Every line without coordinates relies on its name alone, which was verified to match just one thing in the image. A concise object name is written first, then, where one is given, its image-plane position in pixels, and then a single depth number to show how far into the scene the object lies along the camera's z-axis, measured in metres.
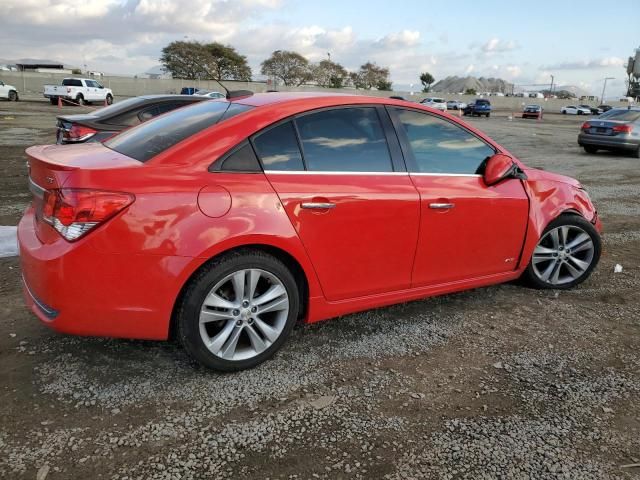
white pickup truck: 33.19
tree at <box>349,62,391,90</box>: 101.62
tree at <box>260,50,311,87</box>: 86.56
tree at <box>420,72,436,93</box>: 105.29
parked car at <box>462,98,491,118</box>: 44.19
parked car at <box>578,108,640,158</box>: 14.60
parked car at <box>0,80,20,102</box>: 33.62
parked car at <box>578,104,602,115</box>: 67.22
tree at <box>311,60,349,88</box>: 89.69
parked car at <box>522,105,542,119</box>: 45.12
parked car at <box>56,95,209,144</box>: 7.29
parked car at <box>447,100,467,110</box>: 59.80
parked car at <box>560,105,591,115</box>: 67.56
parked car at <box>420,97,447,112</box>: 54.19
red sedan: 2.63
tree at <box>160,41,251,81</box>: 73.50
